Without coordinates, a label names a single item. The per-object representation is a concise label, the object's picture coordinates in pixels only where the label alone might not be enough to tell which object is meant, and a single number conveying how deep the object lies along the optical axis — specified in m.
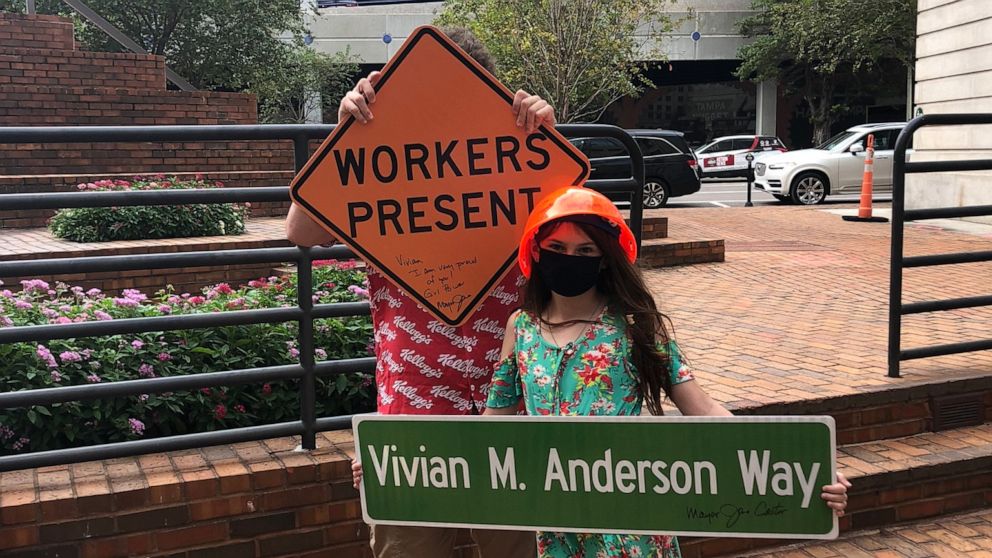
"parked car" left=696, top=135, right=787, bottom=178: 29.80
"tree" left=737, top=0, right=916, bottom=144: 31.39
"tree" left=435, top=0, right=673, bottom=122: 13.77
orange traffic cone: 14.67
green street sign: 1.97
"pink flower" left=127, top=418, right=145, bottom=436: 3.52
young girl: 2.15
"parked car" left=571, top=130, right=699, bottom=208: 18.84
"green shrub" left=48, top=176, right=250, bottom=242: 8.73
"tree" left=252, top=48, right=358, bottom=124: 17.88
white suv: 19.20
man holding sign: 2.41
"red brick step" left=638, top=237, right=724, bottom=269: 9.73
